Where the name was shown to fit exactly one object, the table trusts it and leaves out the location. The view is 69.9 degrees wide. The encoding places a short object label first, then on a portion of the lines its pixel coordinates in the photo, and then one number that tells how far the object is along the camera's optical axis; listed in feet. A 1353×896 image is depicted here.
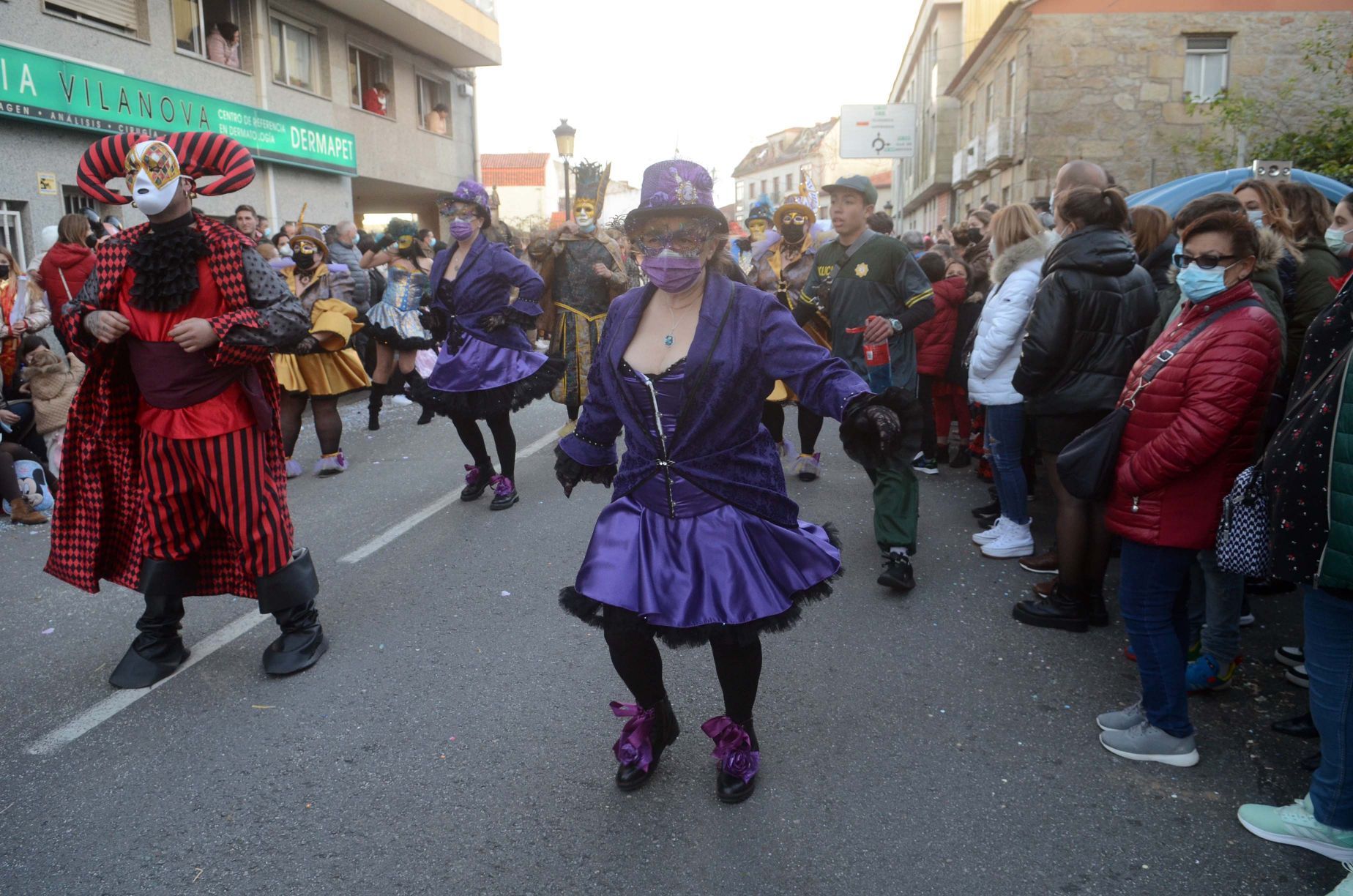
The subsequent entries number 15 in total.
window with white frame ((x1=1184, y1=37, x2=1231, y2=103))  75.20
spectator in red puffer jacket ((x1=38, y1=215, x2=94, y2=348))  26.03
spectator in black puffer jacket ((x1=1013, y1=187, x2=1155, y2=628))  13.89
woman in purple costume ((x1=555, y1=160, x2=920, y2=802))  9.30
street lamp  57.47
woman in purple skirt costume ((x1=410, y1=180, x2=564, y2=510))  22.00
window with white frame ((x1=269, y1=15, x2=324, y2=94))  59.11
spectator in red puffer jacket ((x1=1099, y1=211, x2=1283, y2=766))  10.07
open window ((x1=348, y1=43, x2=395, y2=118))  68.23
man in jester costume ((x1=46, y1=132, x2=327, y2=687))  12.47
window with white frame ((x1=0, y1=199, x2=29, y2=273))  40.09
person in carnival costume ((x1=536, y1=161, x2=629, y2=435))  26.86
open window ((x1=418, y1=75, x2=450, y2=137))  78.28
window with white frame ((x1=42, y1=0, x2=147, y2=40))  42.96
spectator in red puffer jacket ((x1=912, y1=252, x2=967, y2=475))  25.26
